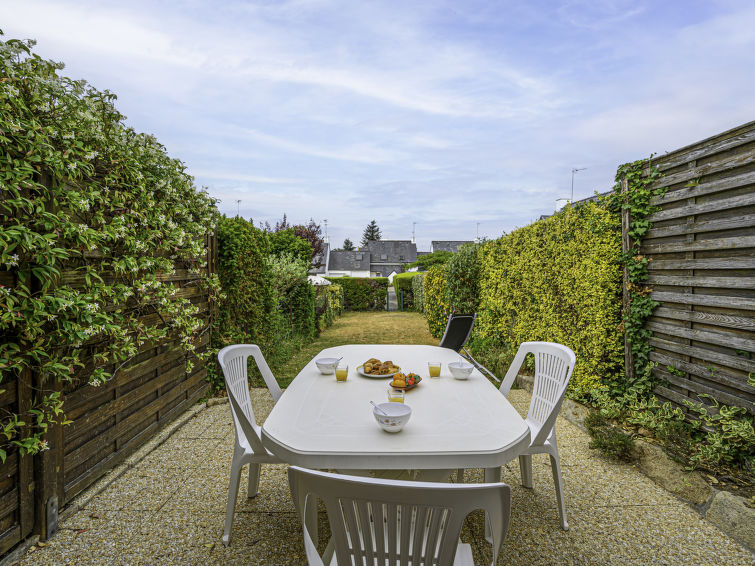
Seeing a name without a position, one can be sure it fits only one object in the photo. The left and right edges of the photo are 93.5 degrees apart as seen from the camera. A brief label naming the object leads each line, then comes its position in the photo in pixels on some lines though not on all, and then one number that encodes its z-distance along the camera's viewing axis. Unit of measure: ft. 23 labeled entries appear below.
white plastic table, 4.43
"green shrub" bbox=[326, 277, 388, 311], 52.11
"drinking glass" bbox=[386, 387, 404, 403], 5.91
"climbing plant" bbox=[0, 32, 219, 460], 5.45
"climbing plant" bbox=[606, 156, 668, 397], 10.46
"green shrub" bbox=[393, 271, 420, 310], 53.36
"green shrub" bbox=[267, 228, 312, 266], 29.19
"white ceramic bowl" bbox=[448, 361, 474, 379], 7.43
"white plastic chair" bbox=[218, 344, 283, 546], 6.31
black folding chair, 13.52
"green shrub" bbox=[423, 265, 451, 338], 26.35
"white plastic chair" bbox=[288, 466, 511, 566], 2.74
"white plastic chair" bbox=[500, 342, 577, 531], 6.58
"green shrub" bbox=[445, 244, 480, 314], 23.16
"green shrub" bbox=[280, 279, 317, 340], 26.73
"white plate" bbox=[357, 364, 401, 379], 7.57
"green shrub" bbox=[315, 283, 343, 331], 34.30
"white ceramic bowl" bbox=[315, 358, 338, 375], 7.87
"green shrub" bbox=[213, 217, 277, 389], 14.32
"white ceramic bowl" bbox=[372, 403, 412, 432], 4.87
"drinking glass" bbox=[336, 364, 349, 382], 7.34
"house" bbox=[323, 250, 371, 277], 124.06
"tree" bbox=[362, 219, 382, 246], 193.26
